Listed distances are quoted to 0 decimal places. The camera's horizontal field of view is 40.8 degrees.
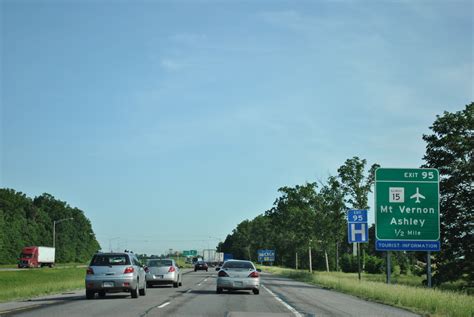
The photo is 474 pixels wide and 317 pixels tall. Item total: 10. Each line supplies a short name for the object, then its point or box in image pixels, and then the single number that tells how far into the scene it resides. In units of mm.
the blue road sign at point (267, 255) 113812
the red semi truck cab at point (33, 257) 93938
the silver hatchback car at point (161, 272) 34031
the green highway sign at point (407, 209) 30109
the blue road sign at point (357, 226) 38969
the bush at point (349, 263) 97125
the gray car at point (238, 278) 28156
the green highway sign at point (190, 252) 162375
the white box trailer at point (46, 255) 96606
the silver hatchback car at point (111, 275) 23734
